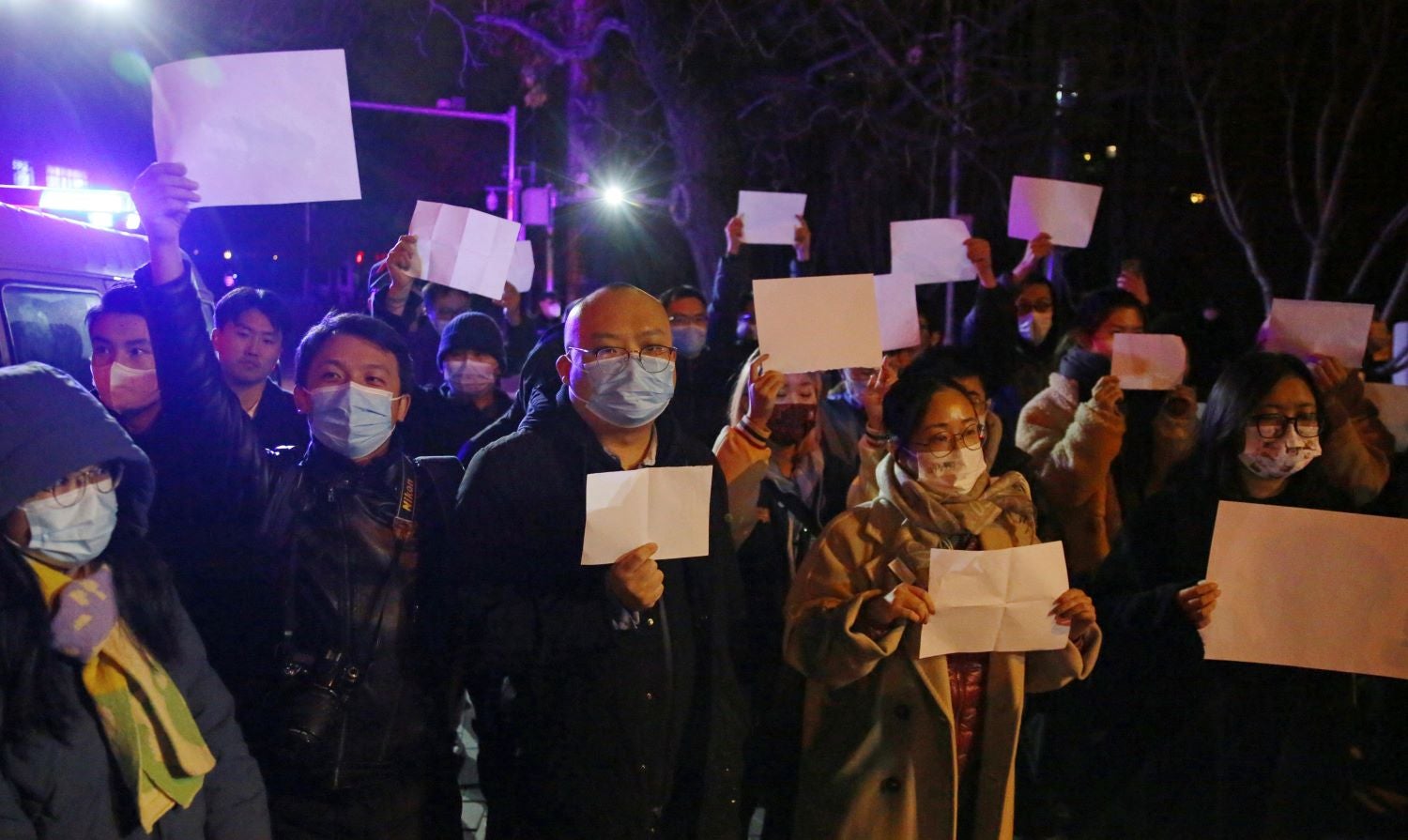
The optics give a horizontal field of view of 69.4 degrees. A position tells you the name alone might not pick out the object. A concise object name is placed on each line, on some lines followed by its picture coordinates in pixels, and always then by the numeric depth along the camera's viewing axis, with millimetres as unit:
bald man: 2771
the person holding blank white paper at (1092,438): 4188
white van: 4105
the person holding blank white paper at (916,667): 2889
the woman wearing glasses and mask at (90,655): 2152
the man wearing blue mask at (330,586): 2666
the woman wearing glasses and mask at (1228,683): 3135
